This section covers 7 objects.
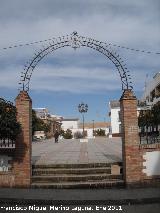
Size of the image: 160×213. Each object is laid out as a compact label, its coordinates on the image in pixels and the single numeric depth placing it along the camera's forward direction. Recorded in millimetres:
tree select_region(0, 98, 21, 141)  5907
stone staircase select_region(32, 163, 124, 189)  6179
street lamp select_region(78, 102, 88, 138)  30685
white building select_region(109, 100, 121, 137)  41530
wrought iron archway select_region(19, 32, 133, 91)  6655
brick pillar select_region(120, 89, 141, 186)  6257
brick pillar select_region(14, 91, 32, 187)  6270
